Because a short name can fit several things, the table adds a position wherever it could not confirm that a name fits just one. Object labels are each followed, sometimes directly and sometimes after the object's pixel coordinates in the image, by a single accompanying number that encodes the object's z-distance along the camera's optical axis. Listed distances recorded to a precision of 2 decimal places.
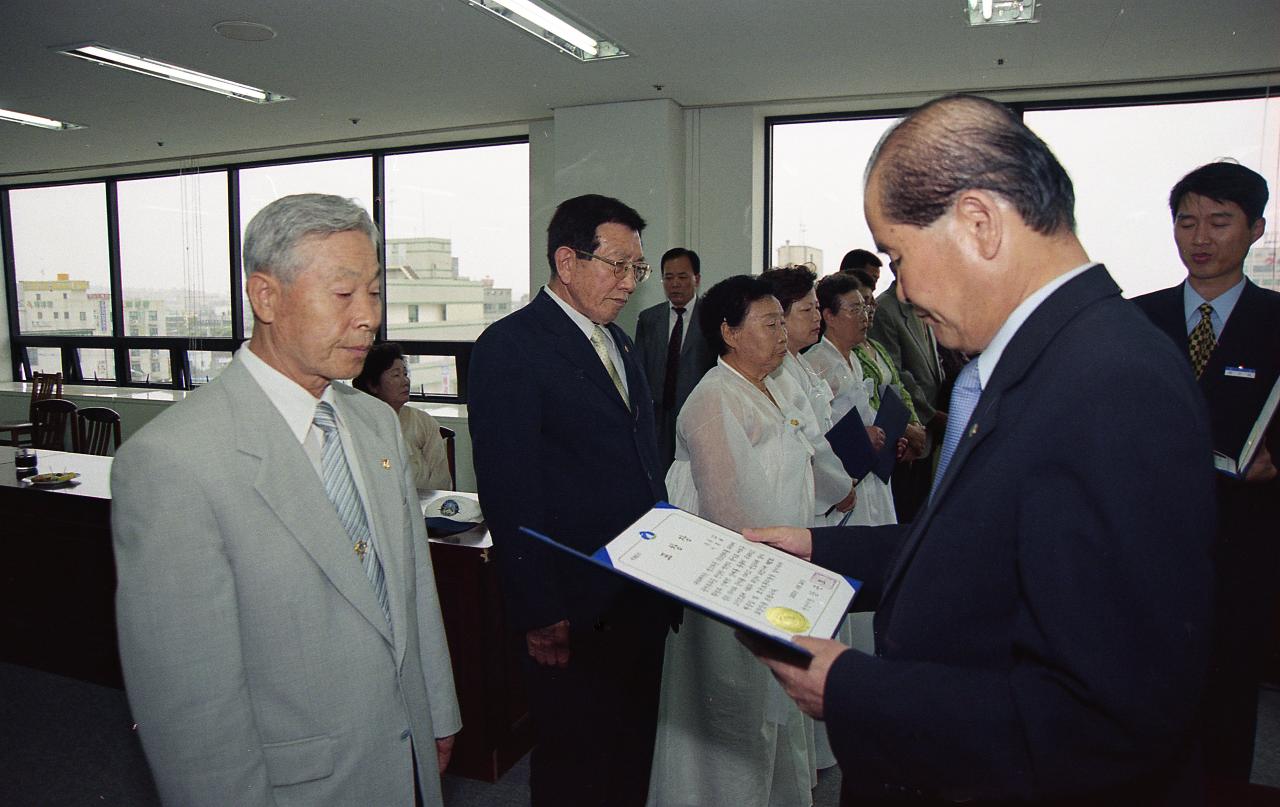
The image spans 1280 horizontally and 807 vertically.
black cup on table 3.84
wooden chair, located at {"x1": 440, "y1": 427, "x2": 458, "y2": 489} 4.32
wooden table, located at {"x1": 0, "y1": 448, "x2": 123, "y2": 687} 3.49
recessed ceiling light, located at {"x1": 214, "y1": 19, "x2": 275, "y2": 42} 4.37
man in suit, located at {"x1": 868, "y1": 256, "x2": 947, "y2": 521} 4.54
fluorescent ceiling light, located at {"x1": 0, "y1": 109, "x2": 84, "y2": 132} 6.36
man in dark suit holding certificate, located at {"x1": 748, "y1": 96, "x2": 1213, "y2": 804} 0.75
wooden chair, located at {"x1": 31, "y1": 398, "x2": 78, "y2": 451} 6.24
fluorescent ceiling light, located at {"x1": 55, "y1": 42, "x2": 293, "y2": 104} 4.81
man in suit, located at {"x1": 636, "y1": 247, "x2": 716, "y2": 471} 5.11
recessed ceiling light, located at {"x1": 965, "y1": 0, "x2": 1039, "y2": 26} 4.07
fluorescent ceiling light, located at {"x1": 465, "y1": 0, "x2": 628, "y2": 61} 4.20
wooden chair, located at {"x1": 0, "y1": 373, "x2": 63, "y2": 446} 7.78
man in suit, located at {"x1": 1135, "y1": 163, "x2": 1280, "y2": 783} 2.29
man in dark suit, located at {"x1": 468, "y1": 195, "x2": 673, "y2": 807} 1.85
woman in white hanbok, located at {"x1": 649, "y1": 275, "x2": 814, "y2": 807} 2.28
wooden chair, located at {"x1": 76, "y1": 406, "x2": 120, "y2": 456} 5.46
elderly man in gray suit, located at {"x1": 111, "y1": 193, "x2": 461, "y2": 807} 1.13
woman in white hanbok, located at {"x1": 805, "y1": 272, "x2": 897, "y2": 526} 3.40
